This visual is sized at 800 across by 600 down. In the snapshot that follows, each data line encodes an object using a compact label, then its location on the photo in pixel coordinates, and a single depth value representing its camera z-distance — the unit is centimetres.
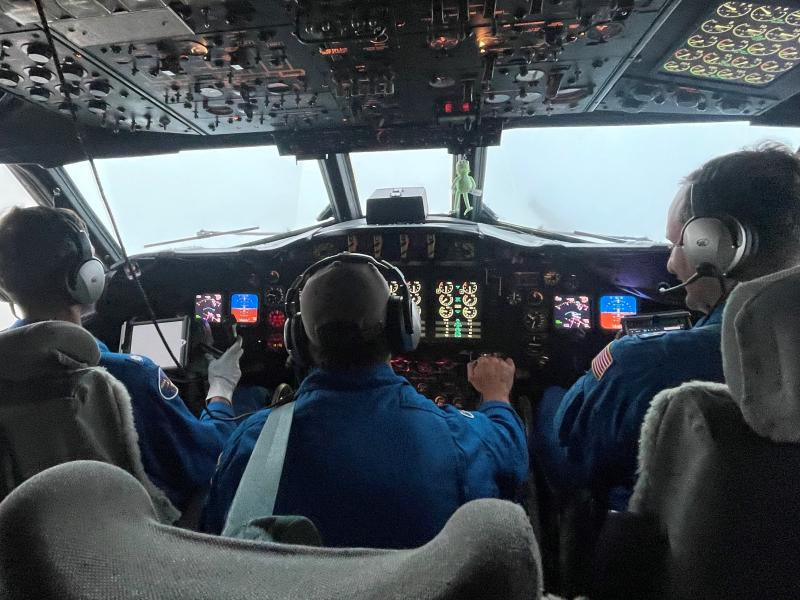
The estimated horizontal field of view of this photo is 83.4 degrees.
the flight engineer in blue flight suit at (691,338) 111
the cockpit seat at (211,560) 38
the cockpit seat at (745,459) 61
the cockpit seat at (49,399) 105
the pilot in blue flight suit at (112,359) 133
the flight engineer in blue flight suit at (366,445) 92
